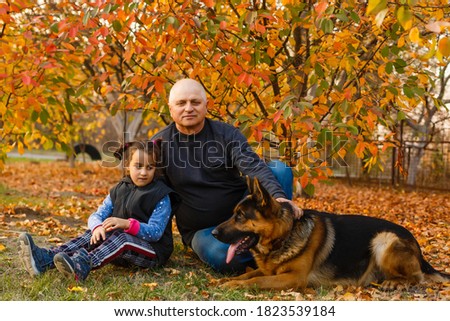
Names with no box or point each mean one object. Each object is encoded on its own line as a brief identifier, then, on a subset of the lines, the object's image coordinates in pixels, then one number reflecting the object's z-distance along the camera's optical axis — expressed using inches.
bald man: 163.5
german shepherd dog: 144.0
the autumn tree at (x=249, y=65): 182.4
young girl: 147.8
